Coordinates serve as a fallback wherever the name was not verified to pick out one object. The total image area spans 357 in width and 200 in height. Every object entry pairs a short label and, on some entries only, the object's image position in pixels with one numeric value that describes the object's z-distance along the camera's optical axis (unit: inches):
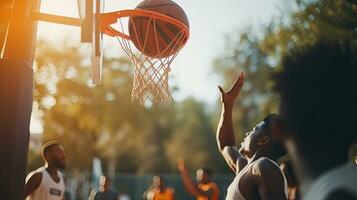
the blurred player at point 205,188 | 414.3
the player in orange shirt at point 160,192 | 560.7
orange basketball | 197.0
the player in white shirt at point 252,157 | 158.4
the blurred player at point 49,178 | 271.9
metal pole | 127.3
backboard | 128.0
